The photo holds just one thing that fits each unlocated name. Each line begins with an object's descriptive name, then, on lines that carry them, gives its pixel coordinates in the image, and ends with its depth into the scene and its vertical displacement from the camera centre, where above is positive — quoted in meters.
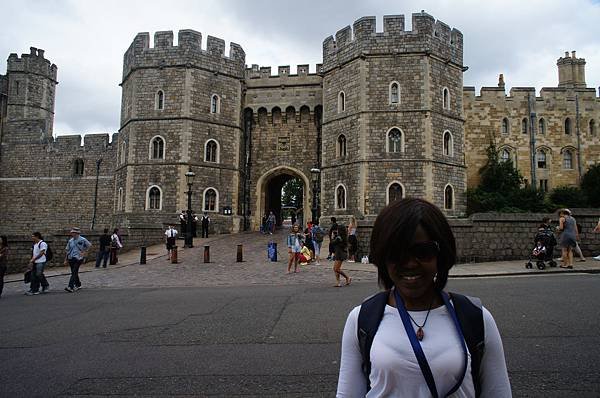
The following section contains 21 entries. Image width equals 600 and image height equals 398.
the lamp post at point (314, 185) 19.30 +1.74
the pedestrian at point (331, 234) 14.12 -0.32
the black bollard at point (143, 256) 16.69 -1.24
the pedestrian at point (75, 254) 11.35 -0.81
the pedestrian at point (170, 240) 18.05 -0.68
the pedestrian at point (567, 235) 11.78 -0.24
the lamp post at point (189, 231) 20.34 -0.34
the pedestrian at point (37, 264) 11.09 -1.04
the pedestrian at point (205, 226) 24.75 -0.13
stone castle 24.33 +6.13
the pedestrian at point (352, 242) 15.74 -0.62
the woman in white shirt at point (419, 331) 1.64 -0.41
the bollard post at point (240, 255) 16.33 -1.15
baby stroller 12.04 -0.63
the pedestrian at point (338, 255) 10.26 -0.71
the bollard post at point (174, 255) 16.28 -1.17
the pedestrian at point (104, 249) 16.41 -0.97
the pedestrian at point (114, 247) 17.19 -0.94
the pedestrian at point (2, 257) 10.52 -0.83
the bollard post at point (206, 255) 16.39 -1.16
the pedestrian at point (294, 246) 13.17 -0.65
